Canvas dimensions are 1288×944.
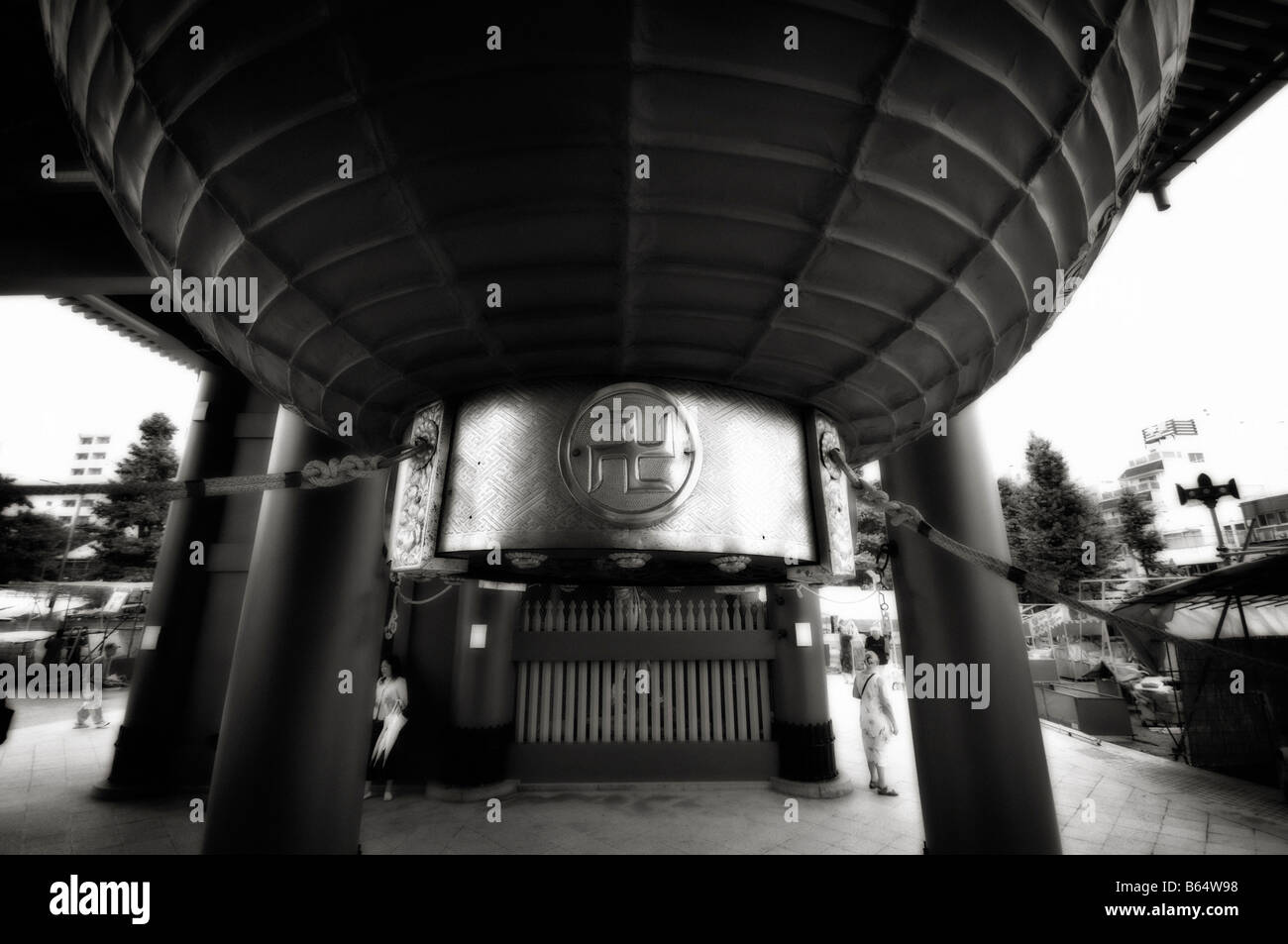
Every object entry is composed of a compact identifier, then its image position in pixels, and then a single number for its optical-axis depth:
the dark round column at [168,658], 6.43
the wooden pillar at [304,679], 2.63
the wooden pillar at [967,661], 2.85
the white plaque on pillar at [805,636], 7.26
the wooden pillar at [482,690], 6.80
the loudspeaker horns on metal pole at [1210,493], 8.47
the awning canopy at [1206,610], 6.48
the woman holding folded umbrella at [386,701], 6.60
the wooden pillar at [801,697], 6.93
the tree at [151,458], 22.23
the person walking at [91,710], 10.01
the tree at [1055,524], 22.58
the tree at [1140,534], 23.53
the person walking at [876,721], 6.95
